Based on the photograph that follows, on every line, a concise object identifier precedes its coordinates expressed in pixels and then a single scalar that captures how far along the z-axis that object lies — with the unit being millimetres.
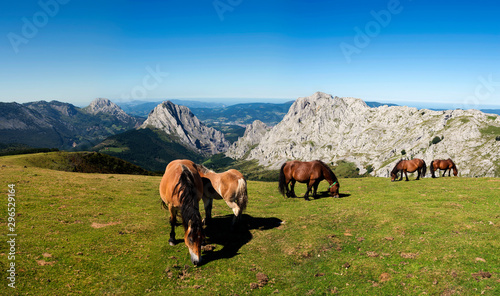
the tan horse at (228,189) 16188
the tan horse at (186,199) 12570
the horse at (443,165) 38628
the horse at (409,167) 34562
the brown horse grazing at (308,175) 23906
